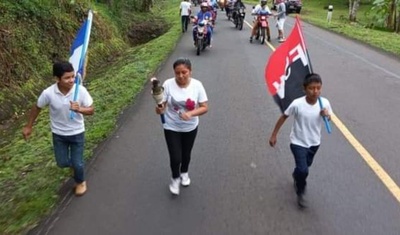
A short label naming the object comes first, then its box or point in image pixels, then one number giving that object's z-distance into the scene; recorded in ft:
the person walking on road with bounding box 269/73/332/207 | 15.37
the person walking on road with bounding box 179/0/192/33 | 67.62
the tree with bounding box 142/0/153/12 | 96.23
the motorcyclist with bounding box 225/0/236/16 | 86.28
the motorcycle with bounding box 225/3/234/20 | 85.93
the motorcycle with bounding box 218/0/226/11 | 108.04
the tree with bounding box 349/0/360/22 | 100.67
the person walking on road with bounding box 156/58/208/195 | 15.69
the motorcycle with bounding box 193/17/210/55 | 48.67
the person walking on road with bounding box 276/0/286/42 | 56.97
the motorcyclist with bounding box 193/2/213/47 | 49.84
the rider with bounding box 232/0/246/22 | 74.02
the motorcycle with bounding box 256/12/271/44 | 55.01
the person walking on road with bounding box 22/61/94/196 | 15.42
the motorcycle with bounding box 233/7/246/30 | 72.54
